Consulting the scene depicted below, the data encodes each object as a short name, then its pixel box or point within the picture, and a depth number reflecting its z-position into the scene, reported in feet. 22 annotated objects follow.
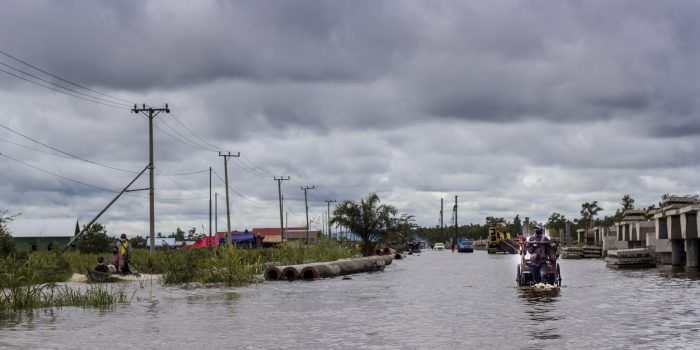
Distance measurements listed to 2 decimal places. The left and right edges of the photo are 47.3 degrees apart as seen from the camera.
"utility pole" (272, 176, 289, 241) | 337.31
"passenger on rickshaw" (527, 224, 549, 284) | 90.48
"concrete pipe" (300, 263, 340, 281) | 141.90
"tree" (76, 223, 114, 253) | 288.30
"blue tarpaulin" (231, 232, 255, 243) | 409.49
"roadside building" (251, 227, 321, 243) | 540.52
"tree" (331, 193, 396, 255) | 299.58
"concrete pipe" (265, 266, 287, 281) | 137.18
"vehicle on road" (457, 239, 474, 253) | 414.21
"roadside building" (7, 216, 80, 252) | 374.02
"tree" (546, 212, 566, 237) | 620.00
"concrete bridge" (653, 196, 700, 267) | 149.89
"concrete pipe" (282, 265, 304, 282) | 137.80
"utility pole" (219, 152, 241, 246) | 239.54
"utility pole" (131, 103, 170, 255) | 178.44
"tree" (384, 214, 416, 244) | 300.81
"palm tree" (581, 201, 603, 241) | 531.50
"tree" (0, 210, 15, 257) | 118.01
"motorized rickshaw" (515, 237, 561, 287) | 91.25
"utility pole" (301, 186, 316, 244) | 368.79
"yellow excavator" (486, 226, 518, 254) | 376.09
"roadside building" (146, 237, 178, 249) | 515.83
